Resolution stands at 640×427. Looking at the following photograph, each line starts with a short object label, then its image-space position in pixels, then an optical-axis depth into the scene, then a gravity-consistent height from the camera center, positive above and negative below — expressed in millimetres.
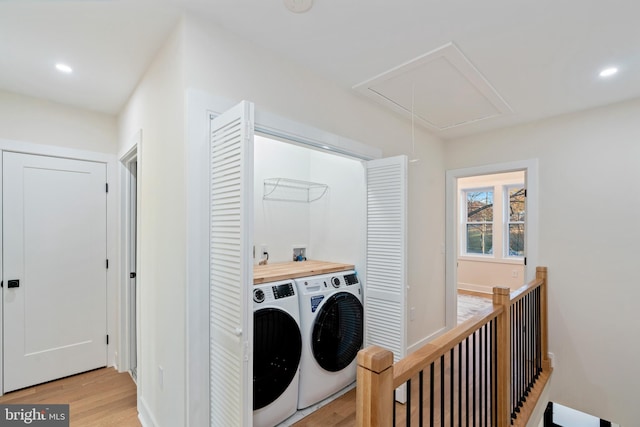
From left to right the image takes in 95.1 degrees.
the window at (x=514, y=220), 5785 -113
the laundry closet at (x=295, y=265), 1427 -402
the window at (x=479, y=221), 6219 -143
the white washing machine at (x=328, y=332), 2232 -958
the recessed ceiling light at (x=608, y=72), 2140 +1058
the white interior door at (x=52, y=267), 2543 -480
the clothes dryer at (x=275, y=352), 1905 -928
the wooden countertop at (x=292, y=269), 2126 -467
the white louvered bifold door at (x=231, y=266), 1381 -257
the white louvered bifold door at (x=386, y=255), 2359 -338
